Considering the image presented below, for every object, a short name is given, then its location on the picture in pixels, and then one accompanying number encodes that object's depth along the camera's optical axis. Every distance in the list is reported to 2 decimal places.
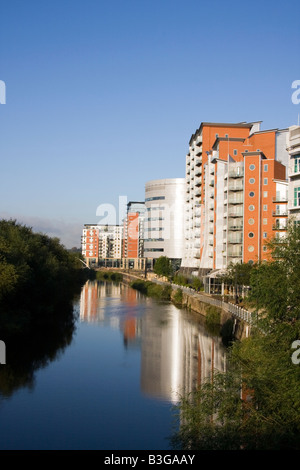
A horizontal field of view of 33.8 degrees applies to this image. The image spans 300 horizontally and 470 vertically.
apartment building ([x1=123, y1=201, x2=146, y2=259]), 167.50
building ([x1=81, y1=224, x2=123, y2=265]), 194.75
